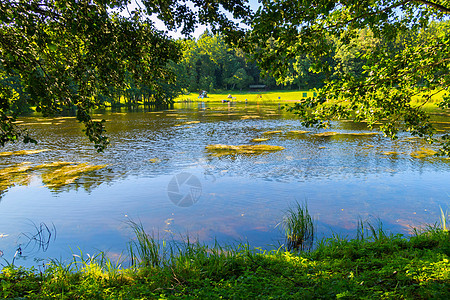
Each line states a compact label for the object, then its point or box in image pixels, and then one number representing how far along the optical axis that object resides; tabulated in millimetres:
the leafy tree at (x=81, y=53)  4949
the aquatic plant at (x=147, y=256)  6574
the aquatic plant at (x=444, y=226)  7357
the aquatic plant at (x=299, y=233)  7770
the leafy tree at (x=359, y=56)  5859
